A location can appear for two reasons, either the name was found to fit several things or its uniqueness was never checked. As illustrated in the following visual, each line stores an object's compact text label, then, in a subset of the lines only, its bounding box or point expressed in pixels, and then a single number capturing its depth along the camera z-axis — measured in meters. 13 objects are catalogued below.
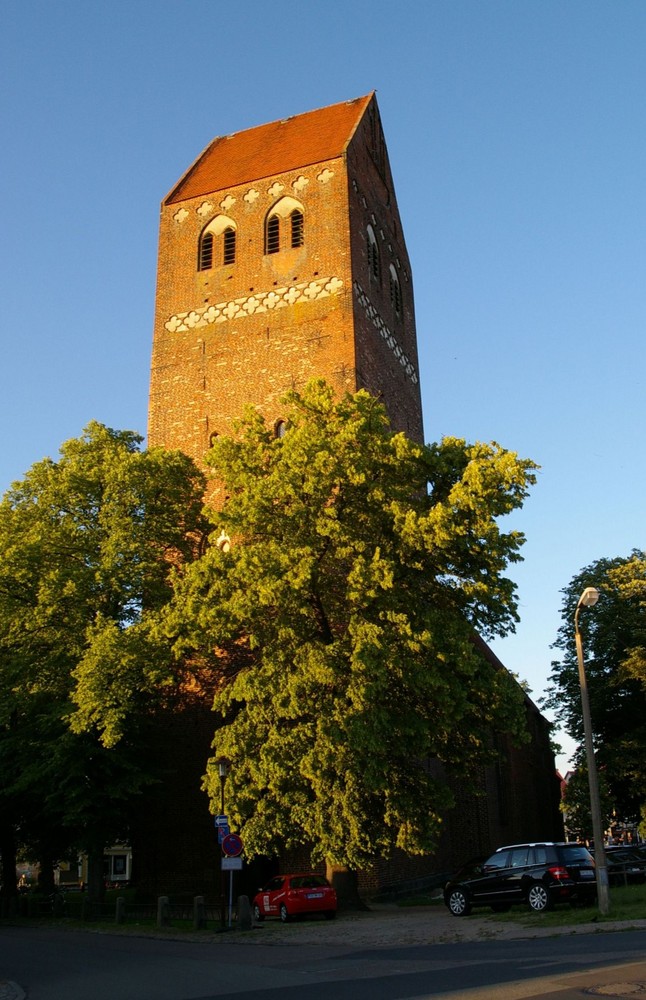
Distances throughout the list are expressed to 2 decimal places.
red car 20.36
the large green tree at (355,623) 18.73
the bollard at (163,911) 20.80
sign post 18.88
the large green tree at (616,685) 31.73
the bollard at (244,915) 19.54
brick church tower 30.92
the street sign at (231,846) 19.06
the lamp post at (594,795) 16.70
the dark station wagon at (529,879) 18.14
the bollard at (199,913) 20.17
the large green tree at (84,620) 22.02
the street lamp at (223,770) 20.05
